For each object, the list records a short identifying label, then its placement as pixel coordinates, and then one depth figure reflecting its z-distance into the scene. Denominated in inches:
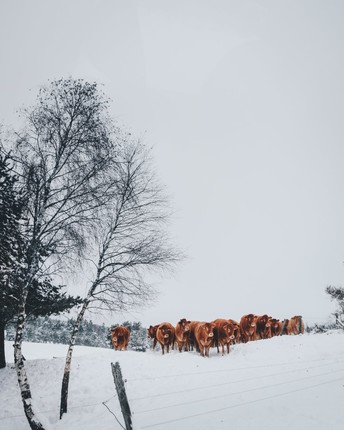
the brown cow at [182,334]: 707.9
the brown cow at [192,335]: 697.0
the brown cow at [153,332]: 776.3
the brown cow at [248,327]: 850.8
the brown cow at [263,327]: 895.7
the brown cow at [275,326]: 956.3
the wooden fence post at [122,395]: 246.4
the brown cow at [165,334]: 718.5
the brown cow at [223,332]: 665.0
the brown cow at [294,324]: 962.7
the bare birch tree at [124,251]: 352.2
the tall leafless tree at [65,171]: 315.6
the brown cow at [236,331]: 790.0
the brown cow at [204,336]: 629.9
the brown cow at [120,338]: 760.3
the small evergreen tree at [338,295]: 1136.8
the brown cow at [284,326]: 916.0
